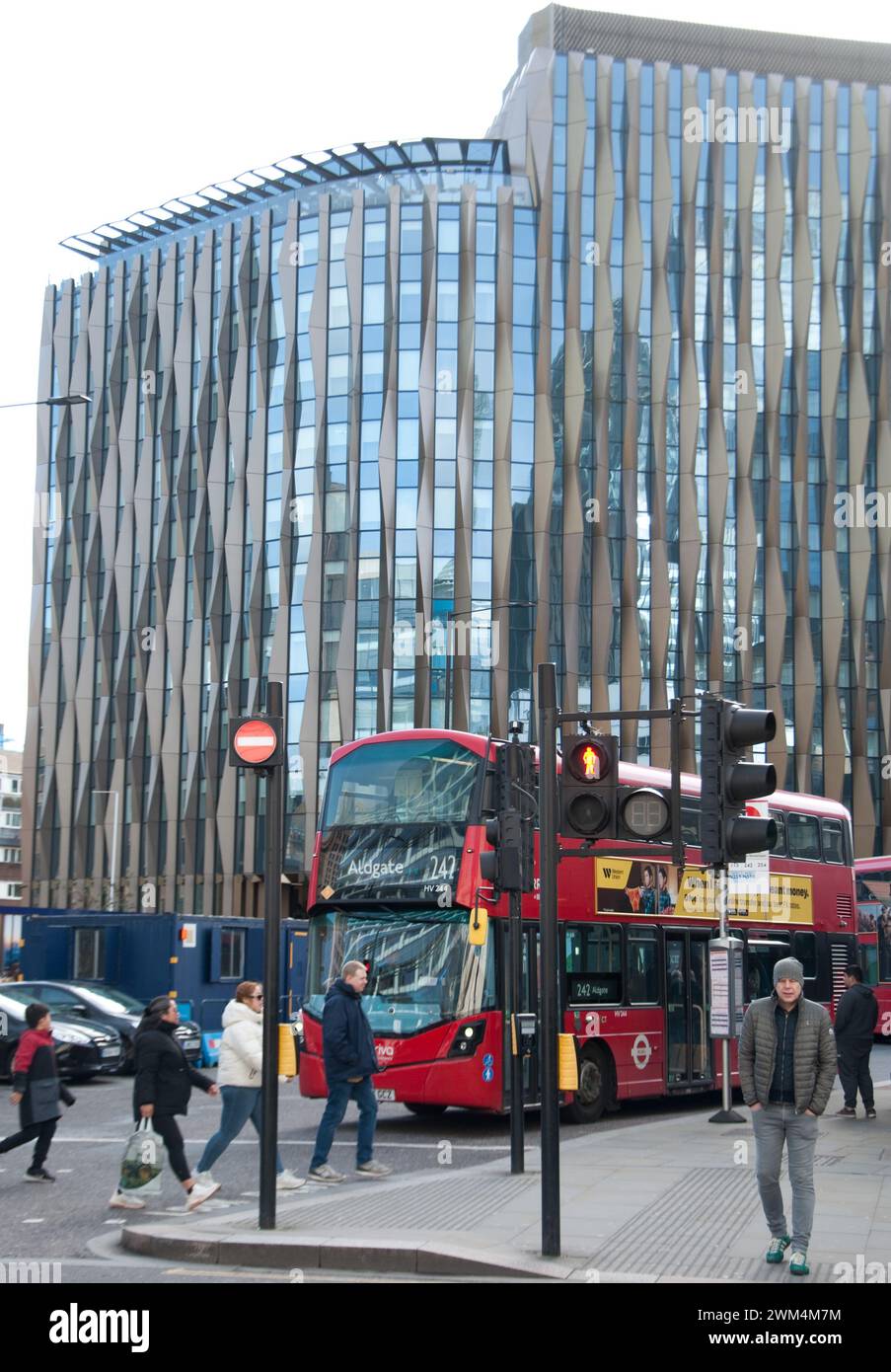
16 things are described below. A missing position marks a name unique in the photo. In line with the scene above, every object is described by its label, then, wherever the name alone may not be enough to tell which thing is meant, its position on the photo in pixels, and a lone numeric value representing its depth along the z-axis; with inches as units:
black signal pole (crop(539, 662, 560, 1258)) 390.6
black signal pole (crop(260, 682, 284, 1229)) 422.0
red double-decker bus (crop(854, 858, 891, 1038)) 1309.1
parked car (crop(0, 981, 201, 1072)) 1058.7
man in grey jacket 378.3
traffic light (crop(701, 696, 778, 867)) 419.5
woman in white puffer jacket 492.7
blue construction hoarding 1188.5
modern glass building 2477.9
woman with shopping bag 497.4
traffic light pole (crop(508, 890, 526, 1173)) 558.6
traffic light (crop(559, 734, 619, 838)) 417.7
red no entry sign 436.5
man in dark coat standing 731.4
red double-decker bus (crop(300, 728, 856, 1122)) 708.7
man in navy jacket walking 546.0
